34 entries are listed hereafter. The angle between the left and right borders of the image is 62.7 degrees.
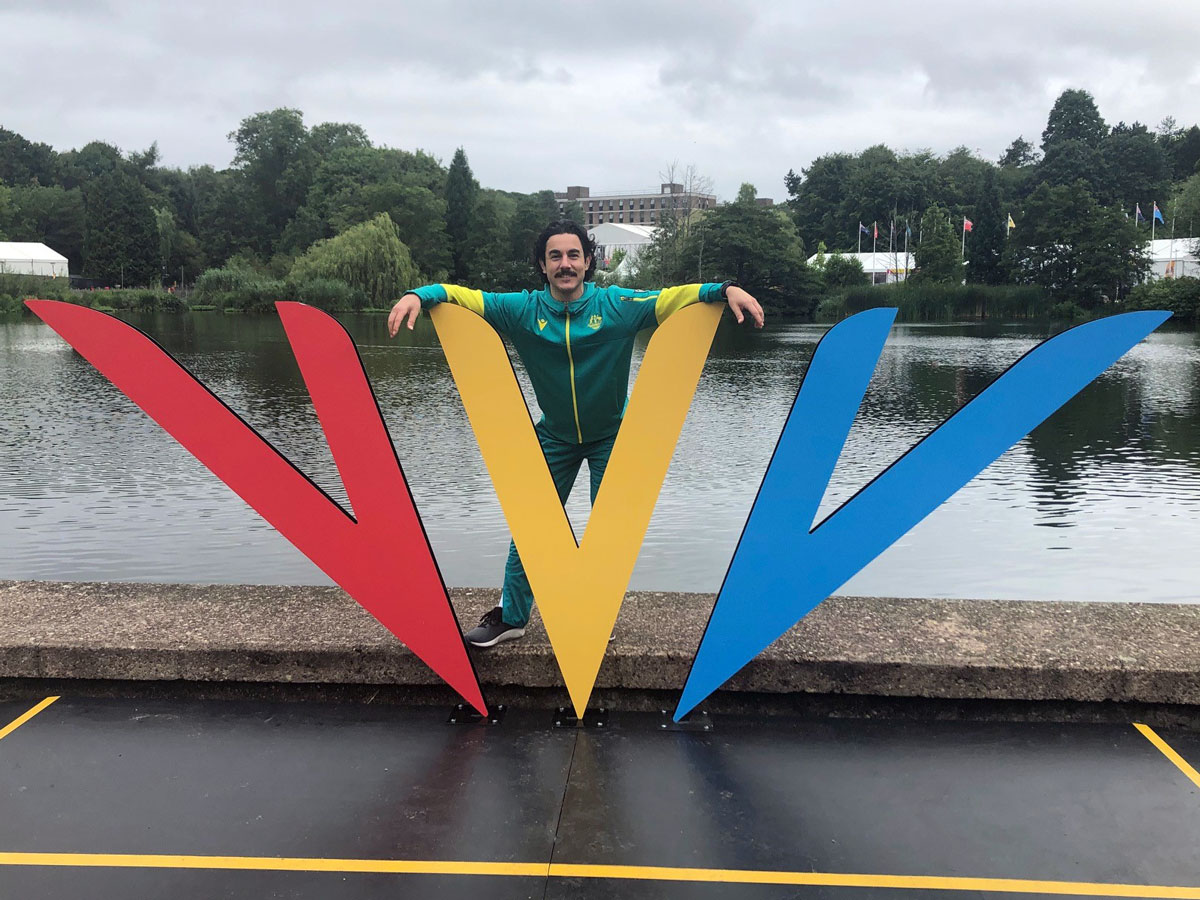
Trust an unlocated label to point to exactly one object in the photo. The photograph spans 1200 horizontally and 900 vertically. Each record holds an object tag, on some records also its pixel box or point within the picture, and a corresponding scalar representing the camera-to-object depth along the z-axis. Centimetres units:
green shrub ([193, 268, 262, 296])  5809
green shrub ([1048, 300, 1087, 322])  4909
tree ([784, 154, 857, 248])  9806
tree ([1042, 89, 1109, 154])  9838
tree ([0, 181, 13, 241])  8100
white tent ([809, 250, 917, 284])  7081
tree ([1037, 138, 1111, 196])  7744
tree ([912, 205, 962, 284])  5744
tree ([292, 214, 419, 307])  5156
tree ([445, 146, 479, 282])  7794
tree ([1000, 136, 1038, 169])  11924
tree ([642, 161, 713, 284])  5903
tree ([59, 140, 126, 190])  10081
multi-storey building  15938
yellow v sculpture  368
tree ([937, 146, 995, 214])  8894
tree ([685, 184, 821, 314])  5744
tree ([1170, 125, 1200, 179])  8862
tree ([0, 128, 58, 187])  9738
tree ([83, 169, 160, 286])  7975
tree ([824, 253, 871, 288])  6275
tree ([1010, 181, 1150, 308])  4875
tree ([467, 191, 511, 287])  7162
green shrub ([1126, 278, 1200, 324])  4344
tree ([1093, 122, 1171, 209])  7919
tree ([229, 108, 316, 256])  9306
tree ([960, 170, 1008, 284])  6188
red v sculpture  362
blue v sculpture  359
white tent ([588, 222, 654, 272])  9894
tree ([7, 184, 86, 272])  8512
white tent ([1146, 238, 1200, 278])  5109
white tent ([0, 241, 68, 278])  7043
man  382
